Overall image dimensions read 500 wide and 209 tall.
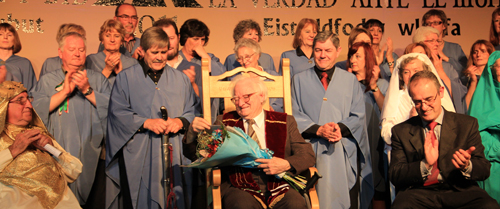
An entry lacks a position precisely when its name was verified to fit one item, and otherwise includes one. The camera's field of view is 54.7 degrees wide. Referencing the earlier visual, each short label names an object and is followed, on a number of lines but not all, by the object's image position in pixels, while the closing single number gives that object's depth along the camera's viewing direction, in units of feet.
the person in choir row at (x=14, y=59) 15.14
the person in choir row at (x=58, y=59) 15.10
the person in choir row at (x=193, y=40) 16.11
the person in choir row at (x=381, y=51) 16.79
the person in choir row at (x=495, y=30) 17.28
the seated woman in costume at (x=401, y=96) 12.66
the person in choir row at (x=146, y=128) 12.39
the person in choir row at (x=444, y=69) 15.49
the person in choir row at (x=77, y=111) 13.21
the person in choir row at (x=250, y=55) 14.01
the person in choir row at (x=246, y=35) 15.76
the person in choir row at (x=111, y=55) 14.62
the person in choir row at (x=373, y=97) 14.64
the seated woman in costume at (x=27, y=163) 10.06
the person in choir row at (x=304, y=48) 16.16
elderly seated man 10.10
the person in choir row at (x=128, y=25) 16.30
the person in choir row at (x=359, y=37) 16.07
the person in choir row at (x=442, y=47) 17.65
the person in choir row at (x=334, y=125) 12.63
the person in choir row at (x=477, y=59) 16.24
